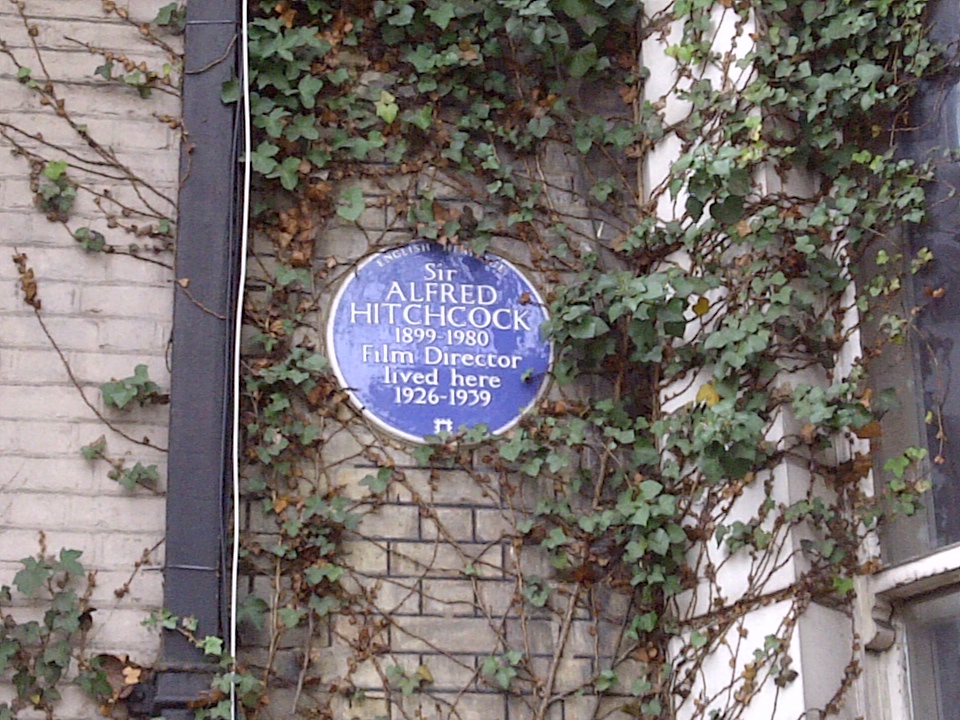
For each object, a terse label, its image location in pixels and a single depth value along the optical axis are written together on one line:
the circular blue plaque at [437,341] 4.87
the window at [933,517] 4.37
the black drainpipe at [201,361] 4.39
